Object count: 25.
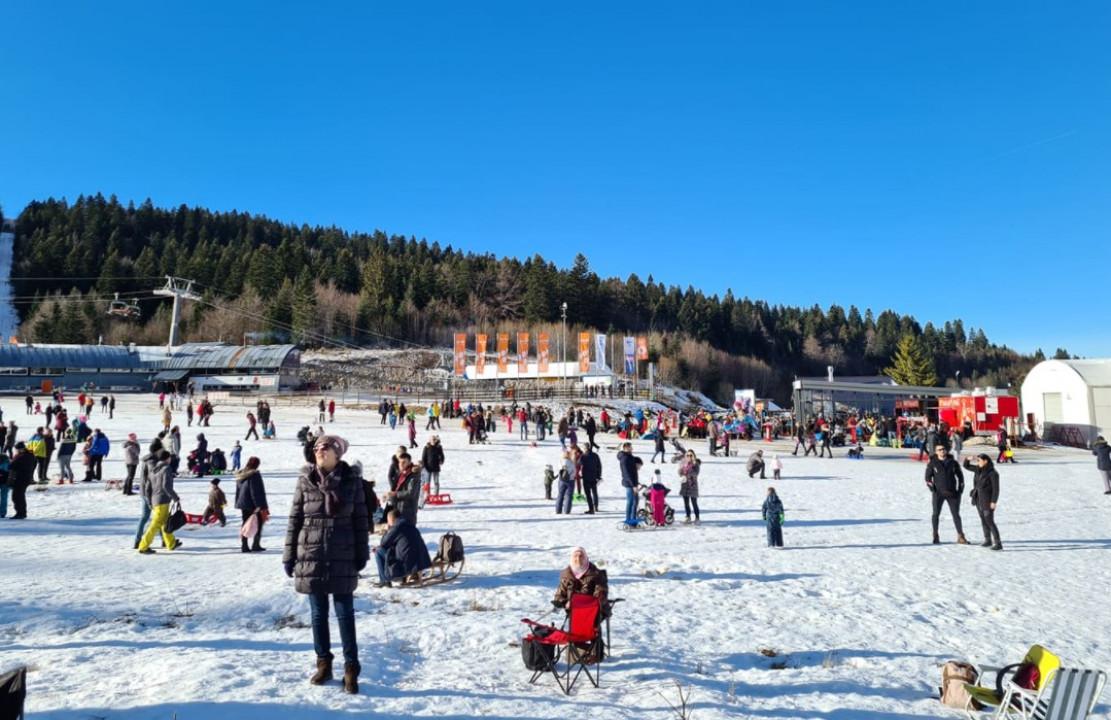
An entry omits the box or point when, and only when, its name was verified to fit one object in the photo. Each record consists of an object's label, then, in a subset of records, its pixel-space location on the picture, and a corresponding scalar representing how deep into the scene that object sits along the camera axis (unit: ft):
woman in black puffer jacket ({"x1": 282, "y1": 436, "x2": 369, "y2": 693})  13.19
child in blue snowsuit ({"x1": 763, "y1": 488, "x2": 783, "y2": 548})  32.76
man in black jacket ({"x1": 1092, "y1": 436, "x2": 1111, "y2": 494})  53.21
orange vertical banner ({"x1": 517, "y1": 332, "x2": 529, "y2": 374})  173.78
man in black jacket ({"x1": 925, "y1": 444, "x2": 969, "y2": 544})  33.91
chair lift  179.32
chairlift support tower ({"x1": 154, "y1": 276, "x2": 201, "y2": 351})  203.11
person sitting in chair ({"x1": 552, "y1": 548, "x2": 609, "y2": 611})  16.88
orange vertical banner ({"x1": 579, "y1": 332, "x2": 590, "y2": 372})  178.19
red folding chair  15.67
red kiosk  109.09
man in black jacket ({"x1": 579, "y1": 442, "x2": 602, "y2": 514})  41.39
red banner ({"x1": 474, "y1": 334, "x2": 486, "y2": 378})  174.91
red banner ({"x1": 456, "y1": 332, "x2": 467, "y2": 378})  199.31
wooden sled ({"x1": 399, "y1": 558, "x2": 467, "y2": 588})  24.38
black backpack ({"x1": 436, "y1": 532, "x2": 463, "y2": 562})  25.43
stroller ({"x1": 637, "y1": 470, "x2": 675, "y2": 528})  38.22
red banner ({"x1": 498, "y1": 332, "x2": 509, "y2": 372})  294.05
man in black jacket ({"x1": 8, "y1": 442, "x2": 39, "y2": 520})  37.06
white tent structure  104.68
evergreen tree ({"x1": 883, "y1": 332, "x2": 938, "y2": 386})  275.18
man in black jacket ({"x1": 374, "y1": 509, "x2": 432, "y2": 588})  23.41
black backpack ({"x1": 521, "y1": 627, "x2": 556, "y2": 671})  15.64
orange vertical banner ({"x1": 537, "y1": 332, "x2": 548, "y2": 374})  173.88
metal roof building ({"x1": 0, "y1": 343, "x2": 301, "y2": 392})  172.14
